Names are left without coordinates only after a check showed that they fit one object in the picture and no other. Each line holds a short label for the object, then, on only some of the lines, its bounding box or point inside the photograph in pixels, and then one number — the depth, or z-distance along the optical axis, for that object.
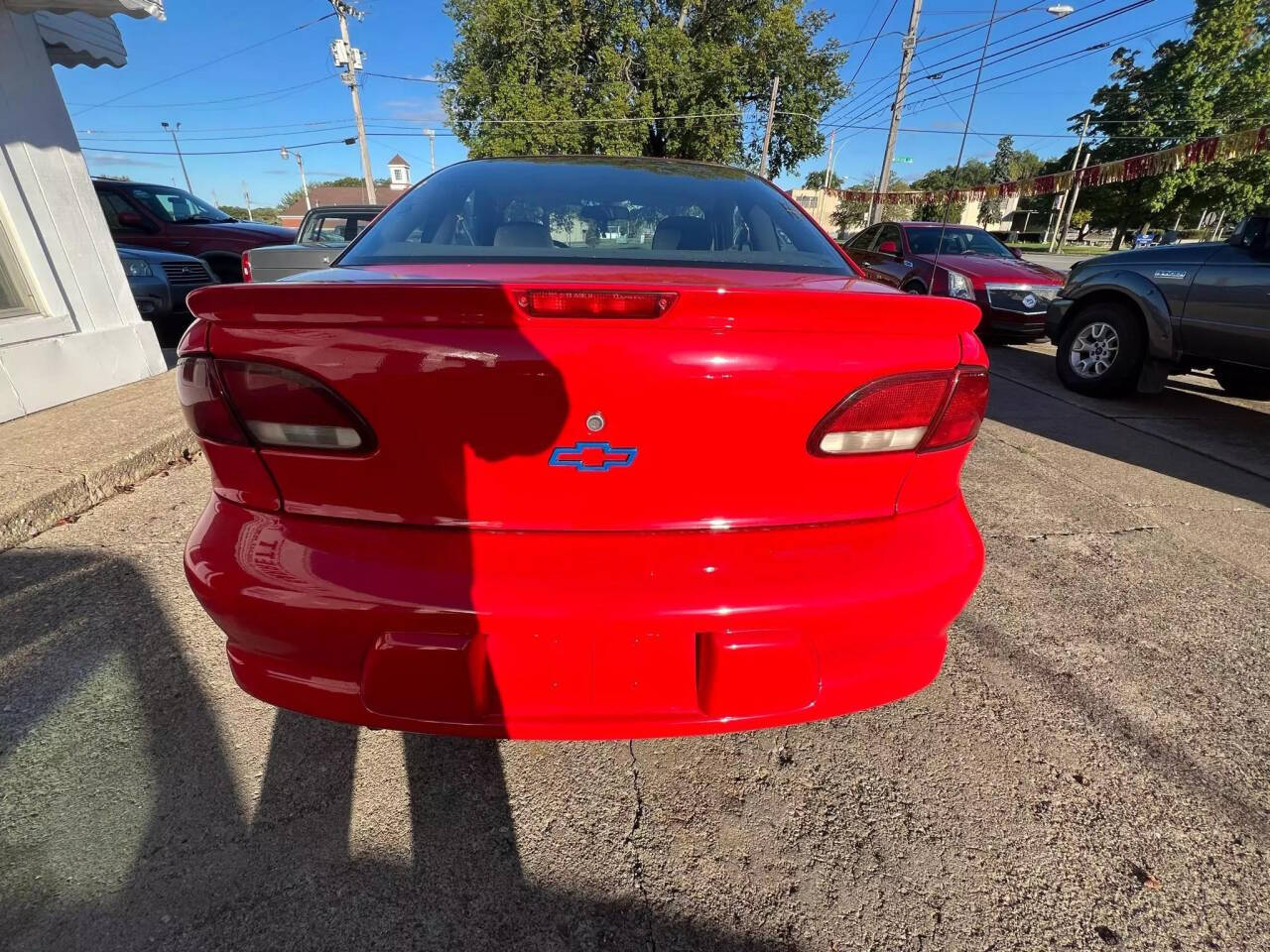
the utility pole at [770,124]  24.52
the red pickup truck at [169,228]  8.09
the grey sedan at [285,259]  4.67
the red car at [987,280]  6.98
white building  3.96
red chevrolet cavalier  1.11
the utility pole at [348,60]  25.88
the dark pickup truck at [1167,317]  4.14
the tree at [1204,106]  28.83
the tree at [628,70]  23.17
